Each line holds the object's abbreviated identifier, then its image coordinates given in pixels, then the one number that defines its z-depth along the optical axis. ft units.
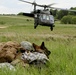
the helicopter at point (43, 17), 107.04
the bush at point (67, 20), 307.99
